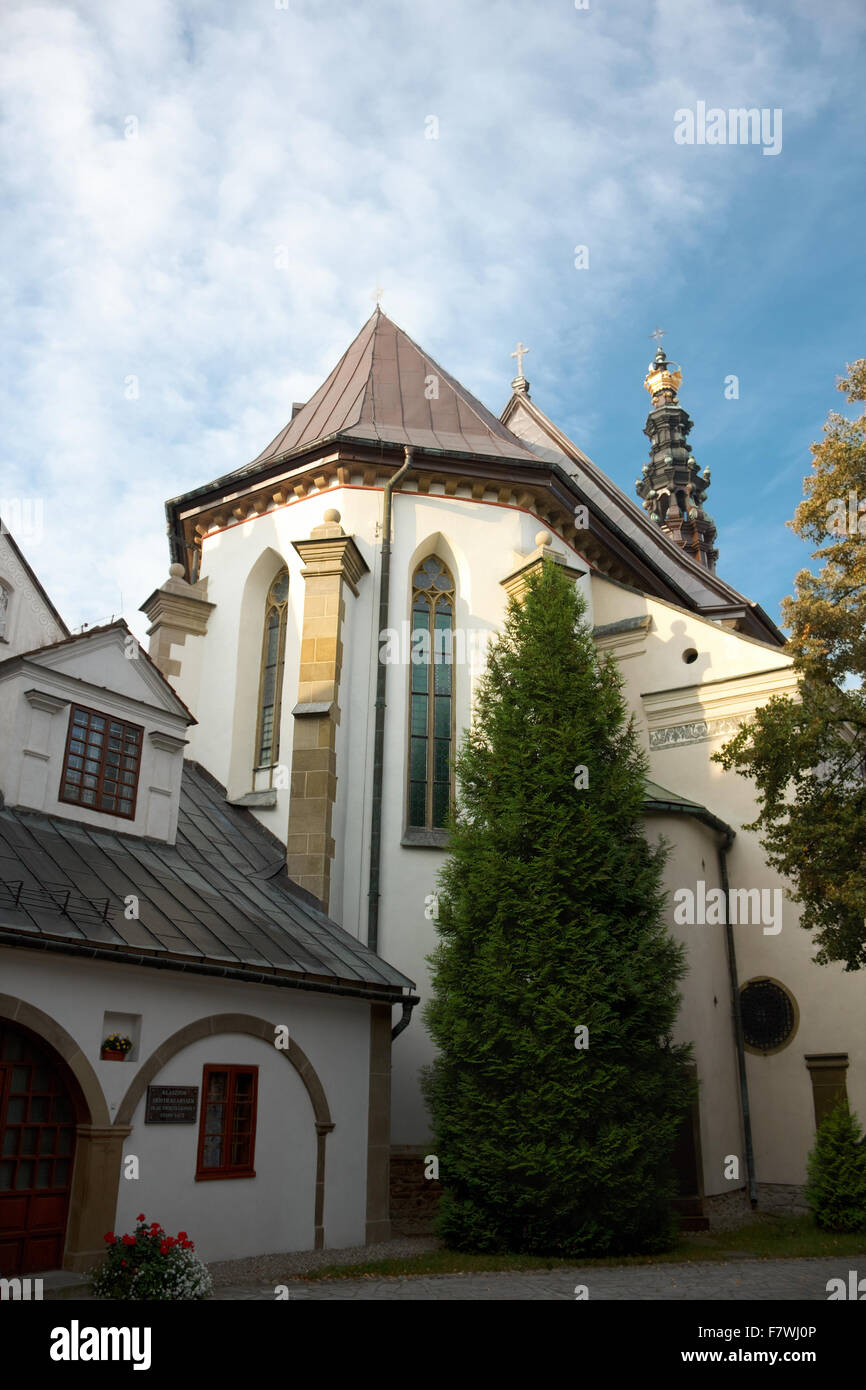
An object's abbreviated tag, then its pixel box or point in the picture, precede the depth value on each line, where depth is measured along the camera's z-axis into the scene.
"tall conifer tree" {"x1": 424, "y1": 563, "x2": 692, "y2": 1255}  11.51
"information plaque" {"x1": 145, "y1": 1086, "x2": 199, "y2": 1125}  10.41
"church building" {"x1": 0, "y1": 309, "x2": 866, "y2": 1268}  10.66
